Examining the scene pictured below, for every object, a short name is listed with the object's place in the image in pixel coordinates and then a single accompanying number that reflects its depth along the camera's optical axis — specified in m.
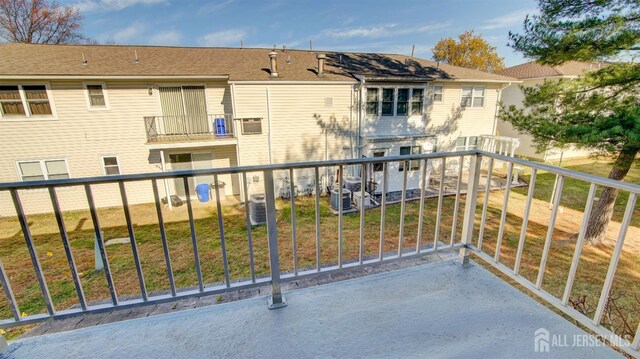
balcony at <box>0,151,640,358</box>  1.52
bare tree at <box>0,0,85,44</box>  13.52
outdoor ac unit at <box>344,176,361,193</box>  8.50
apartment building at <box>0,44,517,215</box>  7.99
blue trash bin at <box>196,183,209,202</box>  9.25
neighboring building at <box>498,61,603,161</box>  13.35
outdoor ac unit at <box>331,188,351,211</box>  8.06
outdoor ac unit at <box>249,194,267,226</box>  7.28
